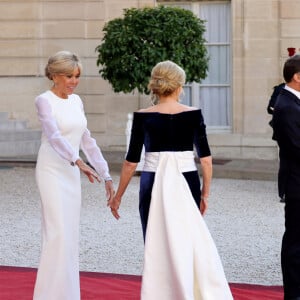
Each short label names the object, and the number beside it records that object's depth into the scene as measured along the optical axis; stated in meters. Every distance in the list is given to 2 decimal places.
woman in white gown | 9.88
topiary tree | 22.90
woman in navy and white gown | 9.28
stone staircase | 26.85
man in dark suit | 9.99
